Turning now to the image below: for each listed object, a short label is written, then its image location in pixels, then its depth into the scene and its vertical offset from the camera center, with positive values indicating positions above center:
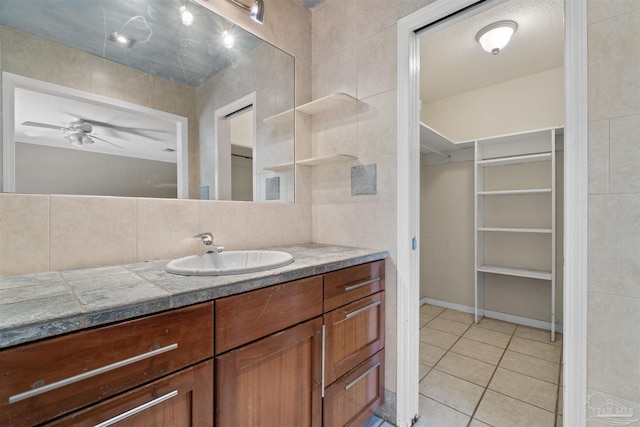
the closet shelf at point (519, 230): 2.47 -0.18
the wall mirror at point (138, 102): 1.02 +0.52
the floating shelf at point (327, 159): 1.64 +0.33
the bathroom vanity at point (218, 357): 0.58 -0.41
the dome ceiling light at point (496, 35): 1.92 +1.28
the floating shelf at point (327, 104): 1.64 +0.70
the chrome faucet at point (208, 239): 1.32 -0.13
